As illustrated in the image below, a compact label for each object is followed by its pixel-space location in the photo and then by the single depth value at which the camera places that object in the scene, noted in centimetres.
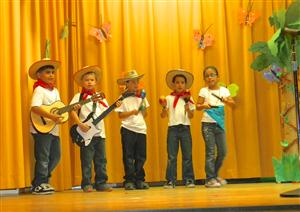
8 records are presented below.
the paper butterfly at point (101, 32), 560
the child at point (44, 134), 472
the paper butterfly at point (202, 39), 572
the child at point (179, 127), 504
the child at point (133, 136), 493
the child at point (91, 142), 488
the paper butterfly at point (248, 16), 568
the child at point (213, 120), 499
